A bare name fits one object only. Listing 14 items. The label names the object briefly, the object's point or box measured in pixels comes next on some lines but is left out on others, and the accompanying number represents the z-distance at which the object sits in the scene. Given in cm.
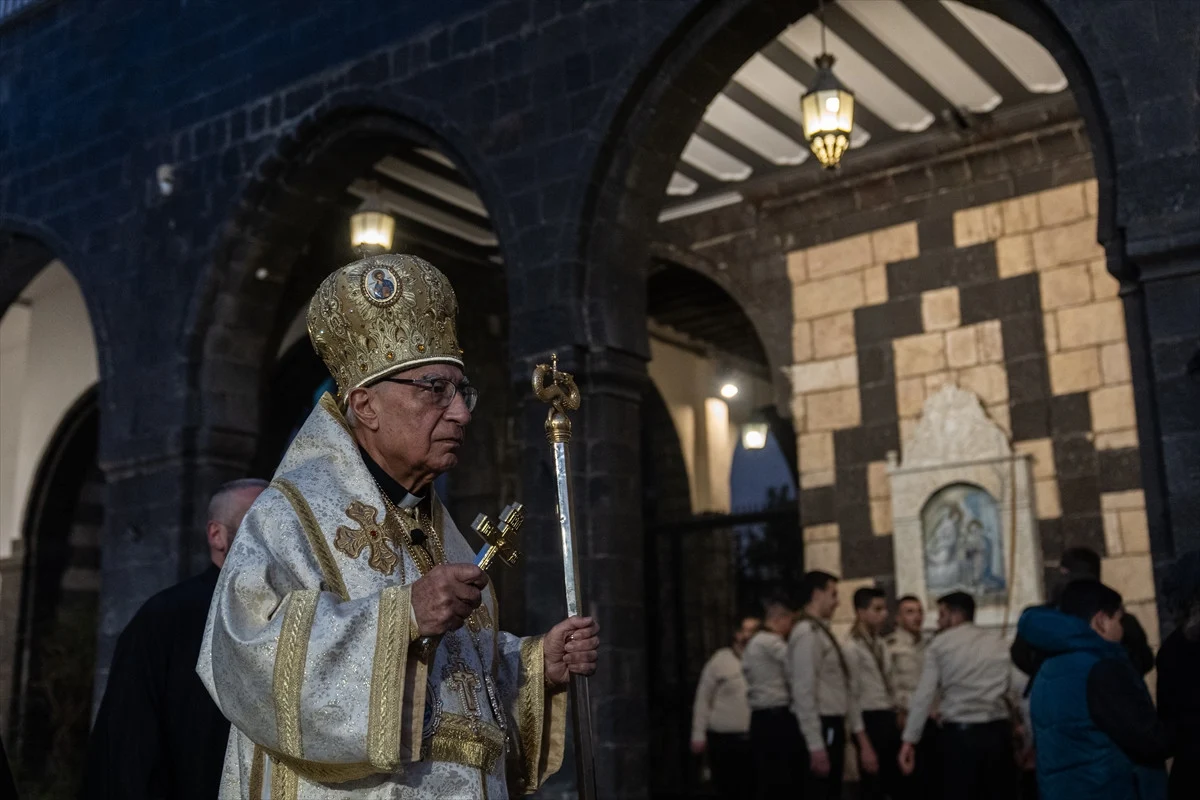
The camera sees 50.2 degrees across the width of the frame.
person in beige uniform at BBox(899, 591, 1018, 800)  611
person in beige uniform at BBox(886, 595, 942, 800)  742
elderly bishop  201
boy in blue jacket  372
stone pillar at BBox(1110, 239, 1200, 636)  476
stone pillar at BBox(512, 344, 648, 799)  622
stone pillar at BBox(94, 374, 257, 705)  816
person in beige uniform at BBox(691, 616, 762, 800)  834
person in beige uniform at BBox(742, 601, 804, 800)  712
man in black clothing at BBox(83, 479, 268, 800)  339
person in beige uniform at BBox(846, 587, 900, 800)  750
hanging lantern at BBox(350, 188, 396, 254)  897
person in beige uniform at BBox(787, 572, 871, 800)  674
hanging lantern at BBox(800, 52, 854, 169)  704
